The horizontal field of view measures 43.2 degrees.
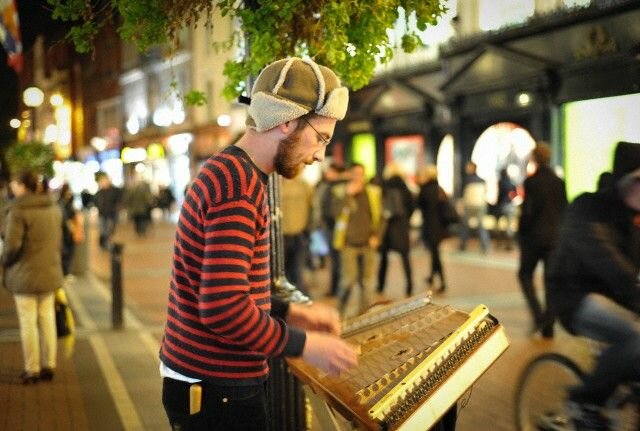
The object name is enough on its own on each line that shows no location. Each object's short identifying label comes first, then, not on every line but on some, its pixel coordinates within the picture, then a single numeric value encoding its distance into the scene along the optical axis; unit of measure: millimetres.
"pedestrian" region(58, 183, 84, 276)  12707
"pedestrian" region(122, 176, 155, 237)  24953
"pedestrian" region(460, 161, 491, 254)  17188
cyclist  4094
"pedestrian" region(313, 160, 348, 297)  11461
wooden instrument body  2396
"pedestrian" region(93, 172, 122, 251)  20172
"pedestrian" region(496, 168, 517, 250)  18031
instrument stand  2662
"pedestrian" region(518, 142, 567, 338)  8445
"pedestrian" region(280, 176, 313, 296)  10578
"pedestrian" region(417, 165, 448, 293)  11844
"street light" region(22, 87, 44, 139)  18156
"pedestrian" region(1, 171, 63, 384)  6746
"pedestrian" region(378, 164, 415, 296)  11250
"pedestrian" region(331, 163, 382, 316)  10305
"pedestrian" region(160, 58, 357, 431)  2250
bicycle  4133
